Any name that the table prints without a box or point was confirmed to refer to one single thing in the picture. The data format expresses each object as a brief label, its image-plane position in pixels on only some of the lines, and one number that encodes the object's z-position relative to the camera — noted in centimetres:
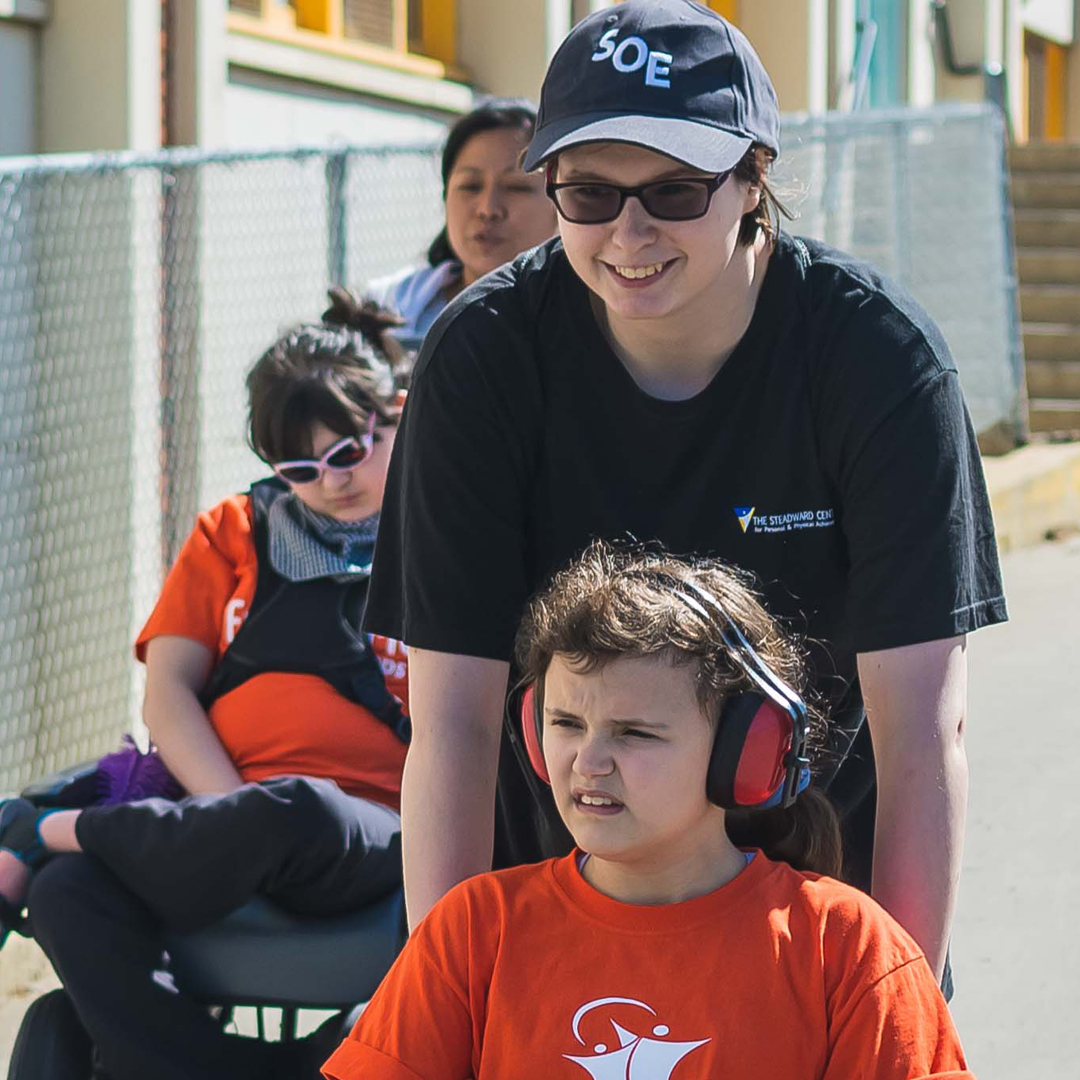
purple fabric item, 677
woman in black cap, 409
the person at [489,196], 832
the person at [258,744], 611
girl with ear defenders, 383
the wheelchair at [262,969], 607
